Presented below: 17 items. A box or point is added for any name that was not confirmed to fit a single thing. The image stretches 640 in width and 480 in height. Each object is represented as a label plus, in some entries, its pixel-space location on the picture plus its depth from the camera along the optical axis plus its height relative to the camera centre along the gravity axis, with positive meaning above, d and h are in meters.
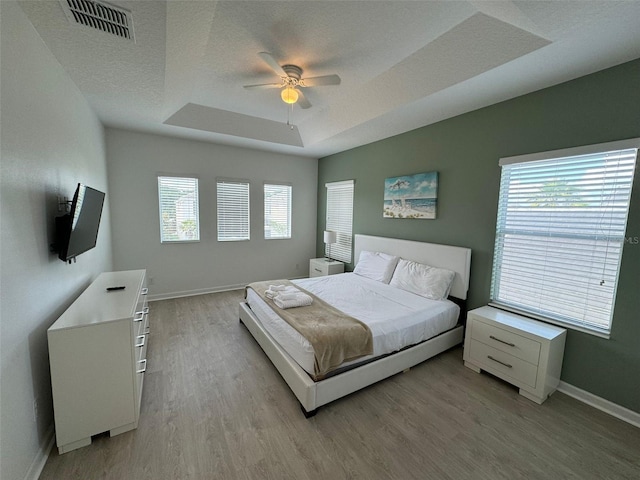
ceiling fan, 2.31 +1.20
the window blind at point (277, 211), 5.34 +0.00
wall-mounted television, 1.90 -0.16
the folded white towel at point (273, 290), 2.96 -0.94
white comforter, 2.29 -1.04
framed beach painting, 3.51 +0.27
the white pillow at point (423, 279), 3.12 -0.82
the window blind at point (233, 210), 4.83 -0.01
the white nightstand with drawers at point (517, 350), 2.21 -1.22
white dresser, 1.62 -1.10
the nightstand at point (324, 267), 5.02 -1.09
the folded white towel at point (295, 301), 2.67 -0.95
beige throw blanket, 2.01 -1.01
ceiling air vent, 1.62 +1.27
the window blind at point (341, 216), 5.09 -0.07
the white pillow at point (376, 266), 3.80 -0.80
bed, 2.07 -1.25
